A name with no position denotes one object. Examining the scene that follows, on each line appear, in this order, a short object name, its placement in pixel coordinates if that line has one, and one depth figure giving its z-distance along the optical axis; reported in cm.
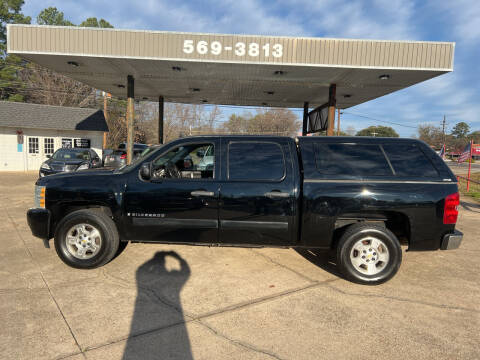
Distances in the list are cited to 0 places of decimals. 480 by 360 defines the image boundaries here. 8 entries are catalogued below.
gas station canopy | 964
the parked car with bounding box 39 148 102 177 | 1139
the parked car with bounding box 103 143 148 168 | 1581
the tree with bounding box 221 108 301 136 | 5717
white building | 1861
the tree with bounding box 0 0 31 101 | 3266
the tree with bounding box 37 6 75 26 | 4094
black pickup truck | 371
